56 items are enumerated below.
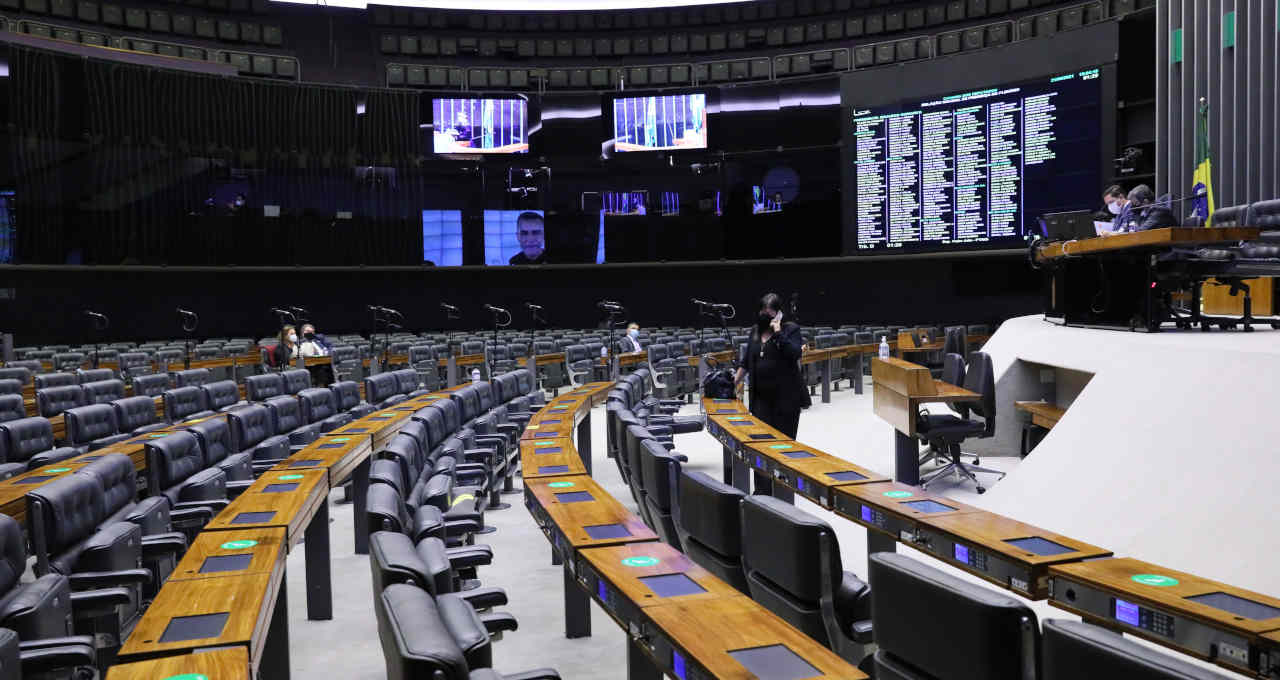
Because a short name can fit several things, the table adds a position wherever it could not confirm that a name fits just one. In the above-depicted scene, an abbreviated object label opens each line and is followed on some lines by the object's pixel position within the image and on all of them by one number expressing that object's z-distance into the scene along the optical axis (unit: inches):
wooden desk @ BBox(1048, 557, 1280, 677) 80.2
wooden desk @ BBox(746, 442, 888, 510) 151.6
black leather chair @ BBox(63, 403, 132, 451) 235.6
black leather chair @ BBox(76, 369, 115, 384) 365.4
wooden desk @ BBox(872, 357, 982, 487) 251.8
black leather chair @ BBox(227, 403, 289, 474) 229.5
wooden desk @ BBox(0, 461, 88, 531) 146.8
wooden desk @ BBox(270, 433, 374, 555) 180.4
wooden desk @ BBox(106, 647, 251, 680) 76.6
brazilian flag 452.4
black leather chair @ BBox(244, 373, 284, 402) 320.2
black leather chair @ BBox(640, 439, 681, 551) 151.4
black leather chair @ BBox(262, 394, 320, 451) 257.0
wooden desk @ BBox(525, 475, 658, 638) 121.6
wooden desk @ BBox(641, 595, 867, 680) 77.0
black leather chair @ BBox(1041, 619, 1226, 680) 59.5
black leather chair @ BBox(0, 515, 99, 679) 95.9
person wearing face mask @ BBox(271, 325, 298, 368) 442.0
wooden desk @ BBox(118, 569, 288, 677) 84.0
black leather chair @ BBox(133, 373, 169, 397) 330.6
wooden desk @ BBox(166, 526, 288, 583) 107.8
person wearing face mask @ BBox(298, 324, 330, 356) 454.0
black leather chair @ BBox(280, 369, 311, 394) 344.2
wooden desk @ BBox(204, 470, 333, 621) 133.6
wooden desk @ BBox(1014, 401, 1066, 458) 262.2
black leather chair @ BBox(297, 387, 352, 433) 278.8
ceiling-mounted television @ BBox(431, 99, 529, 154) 752.3
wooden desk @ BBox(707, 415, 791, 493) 201.1
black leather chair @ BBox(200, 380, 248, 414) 309.6
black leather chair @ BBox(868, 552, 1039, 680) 72.3
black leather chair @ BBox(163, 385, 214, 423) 281.3
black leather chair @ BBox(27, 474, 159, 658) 127.0
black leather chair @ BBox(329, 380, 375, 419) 320.2
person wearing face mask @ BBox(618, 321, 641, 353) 511.5
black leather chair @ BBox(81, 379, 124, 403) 305.9
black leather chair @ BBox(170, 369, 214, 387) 332.5
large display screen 576.7
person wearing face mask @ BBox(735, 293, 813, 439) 251.8
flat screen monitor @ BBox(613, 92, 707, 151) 740.0
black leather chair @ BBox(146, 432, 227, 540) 169.9
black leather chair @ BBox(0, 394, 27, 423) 269.3
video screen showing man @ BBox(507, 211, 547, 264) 770.2
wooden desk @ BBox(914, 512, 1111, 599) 102.9
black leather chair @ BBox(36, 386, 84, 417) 283.1
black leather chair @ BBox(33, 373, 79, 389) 323.3
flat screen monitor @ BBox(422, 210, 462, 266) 766.5
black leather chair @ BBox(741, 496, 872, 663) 101.3
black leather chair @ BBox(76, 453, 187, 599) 148.3
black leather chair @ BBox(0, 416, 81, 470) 205.5
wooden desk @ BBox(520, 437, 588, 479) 170.2
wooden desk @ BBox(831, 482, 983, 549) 126.0
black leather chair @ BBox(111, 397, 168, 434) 258.7
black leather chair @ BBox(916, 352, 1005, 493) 256.7
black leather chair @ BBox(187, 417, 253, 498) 197.7
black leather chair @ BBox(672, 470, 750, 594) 121.2
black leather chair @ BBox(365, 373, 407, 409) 331.0
